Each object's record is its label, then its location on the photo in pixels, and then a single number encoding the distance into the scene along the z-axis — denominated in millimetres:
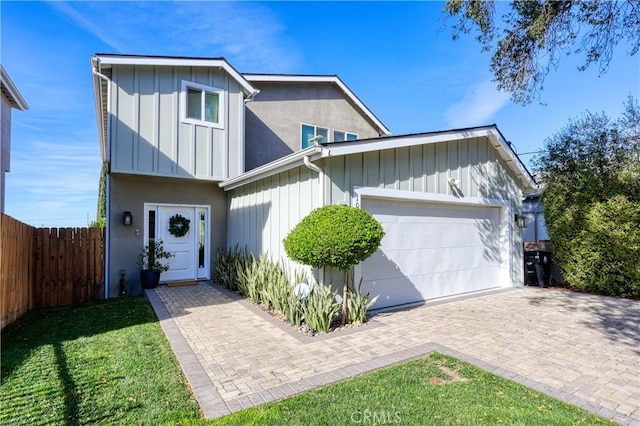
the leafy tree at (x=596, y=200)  8539
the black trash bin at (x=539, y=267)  10656
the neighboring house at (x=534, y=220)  17719
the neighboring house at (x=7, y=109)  9664
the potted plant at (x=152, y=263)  9359
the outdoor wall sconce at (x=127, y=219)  9367
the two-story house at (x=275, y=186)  7156
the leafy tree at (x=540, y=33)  6875
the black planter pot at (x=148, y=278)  9344
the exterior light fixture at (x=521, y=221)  10148
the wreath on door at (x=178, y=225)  10242
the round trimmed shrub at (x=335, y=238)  5488
